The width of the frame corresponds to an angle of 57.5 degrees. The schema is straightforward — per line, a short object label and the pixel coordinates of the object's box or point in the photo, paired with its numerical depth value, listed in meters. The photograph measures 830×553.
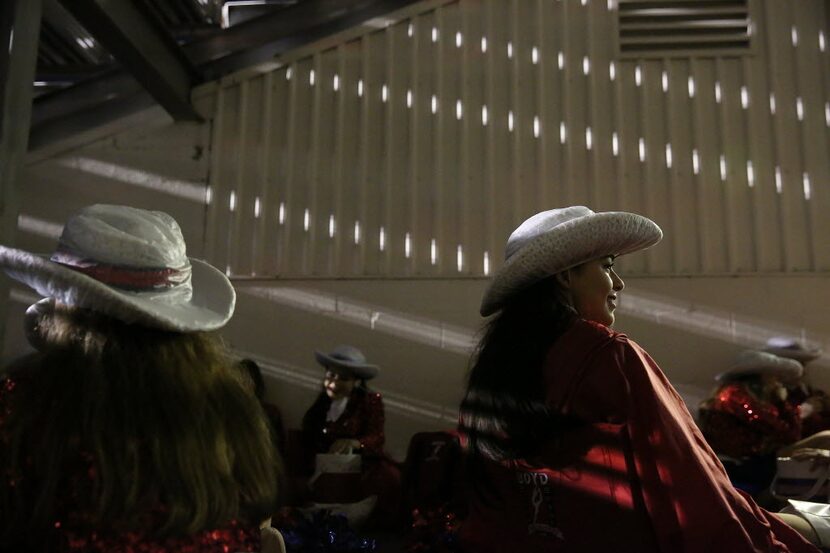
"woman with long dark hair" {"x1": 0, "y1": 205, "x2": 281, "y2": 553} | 0.92
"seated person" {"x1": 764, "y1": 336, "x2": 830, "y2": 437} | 4.23
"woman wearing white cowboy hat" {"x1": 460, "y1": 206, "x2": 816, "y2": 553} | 1.22
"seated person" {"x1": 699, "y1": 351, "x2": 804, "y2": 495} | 3.52
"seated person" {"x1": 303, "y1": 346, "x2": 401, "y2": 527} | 4.01
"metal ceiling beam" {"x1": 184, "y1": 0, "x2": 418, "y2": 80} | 5.40
